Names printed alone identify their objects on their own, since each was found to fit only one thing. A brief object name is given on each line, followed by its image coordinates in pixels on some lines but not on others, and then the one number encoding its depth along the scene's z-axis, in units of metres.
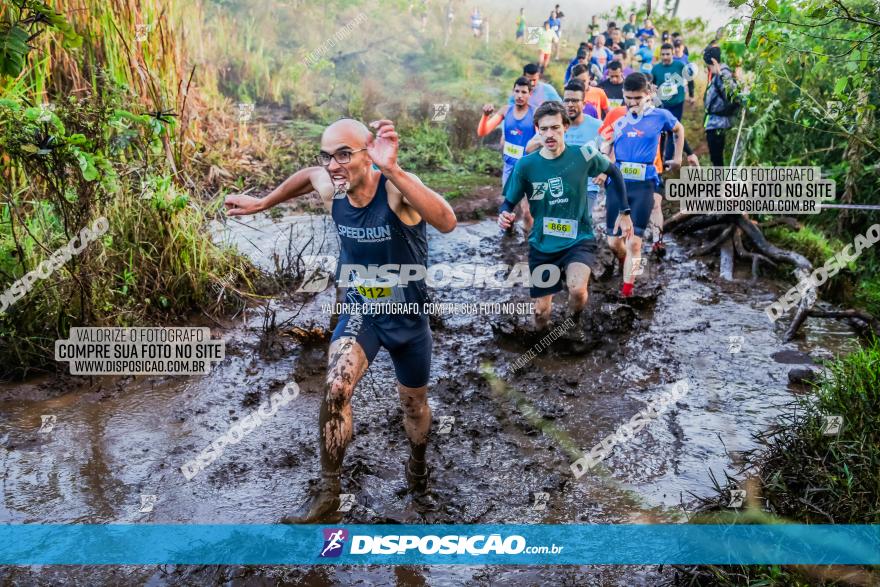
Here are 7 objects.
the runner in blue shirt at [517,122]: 8.73
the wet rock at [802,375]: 5.72
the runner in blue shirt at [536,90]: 9.13
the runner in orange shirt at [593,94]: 9.97
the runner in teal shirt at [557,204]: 5.95
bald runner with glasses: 3.66
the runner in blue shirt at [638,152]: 7.49
